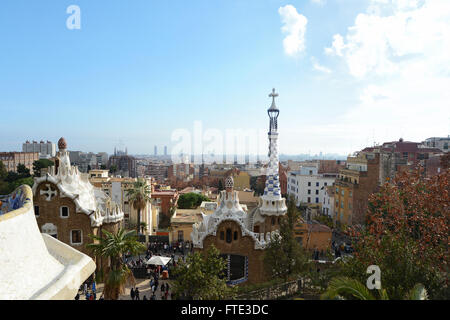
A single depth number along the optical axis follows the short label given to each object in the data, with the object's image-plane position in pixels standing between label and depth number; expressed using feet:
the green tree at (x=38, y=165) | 203.33
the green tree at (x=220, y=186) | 293.59
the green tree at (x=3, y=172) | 199.52
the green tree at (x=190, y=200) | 159.02
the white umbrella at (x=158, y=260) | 69.87
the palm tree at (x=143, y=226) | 116.37
